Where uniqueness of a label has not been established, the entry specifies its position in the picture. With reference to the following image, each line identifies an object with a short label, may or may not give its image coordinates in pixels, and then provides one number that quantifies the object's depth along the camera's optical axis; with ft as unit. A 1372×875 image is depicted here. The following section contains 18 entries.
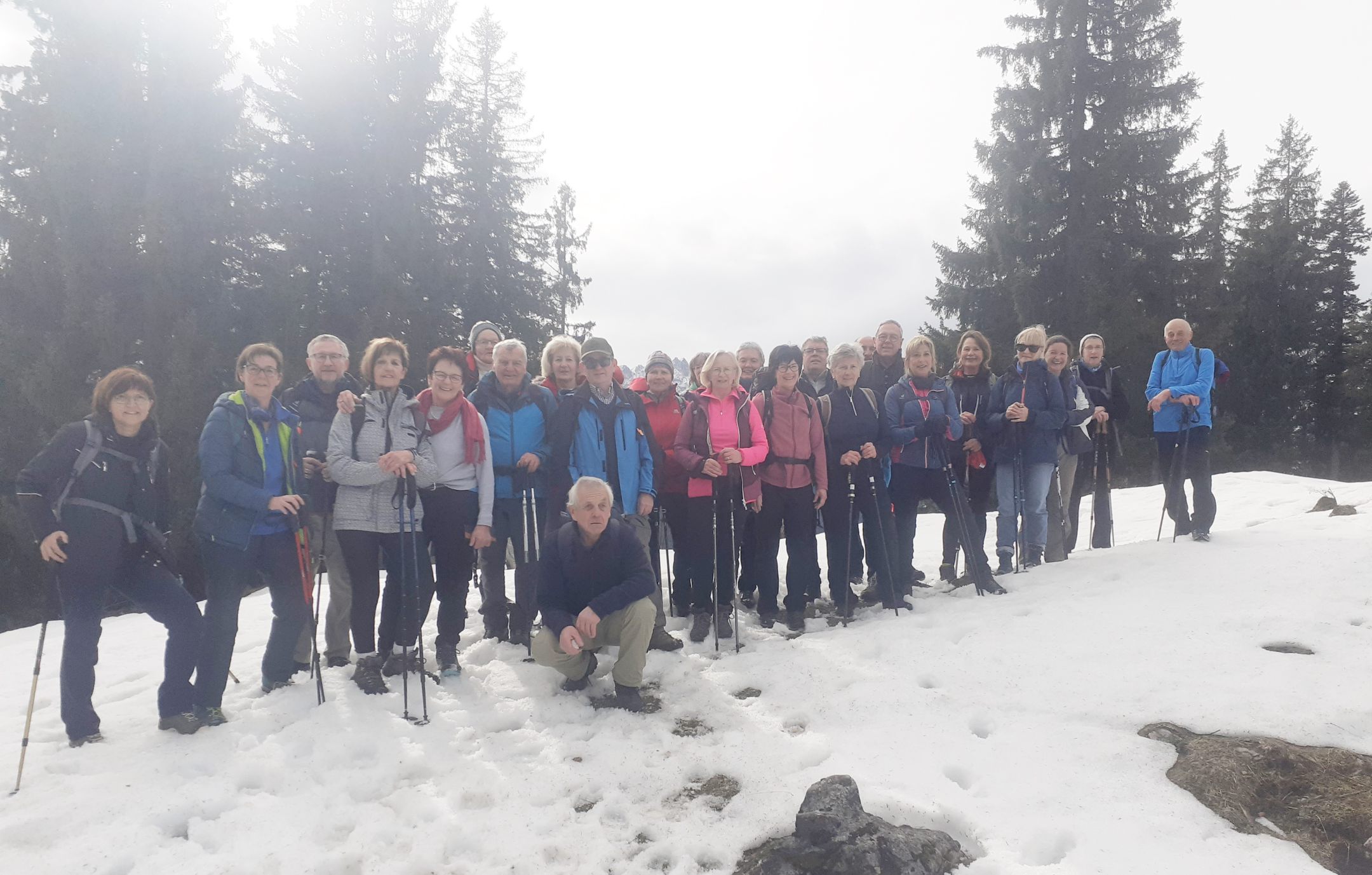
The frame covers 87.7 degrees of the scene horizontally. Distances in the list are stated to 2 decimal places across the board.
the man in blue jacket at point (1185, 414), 23.79
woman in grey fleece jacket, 15.93
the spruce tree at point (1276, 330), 85.40
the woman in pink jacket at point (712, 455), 19.93
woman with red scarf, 16.71
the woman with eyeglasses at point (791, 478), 20.27
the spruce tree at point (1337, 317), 86.63
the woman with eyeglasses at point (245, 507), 14.79
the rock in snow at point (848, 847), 10.05
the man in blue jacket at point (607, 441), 18.69
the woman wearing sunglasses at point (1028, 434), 23.04
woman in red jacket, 21.44
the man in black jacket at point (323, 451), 16.98
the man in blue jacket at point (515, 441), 18.61
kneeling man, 15.52
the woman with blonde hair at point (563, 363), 19.90
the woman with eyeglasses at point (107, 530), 13.38
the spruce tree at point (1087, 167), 64.54
